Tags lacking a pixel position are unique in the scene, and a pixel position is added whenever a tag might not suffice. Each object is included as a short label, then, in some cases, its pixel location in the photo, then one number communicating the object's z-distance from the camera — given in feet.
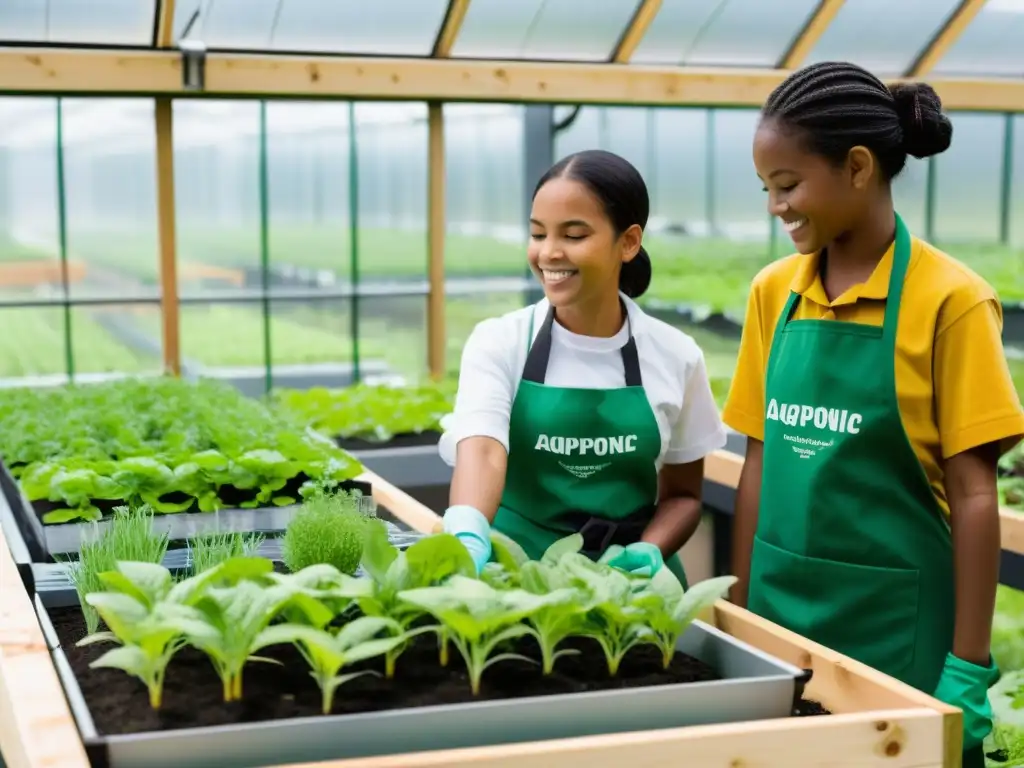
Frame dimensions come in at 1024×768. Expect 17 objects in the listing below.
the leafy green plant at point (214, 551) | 6.24
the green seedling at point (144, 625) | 4.65
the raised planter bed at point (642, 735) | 4.41
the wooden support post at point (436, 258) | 20.83
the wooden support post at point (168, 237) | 18.88
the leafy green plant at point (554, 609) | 5.10
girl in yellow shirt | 6.43
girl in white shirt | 7.25
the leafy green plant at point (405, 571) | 5.19
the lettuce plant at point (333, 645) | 4.61
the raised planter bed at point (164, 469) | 8.71
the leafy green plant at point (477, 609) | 4.86
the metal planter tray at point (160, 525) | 8.30
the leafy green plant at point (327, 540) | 6.29
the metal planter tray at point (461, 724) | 4.37
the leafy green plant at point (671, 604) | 5.26
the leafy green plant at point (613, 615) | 5.19
